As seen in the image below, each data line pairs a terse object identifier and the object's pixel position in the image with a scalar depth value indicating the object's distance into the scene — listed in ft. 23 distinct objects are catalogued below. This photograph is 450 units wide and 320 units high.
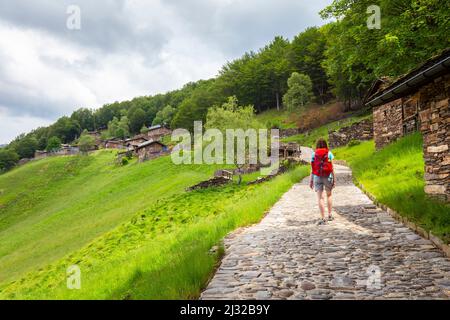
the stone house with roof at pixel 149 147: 232.45
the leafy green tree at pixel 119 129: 433.89
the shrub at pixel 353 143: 120.27
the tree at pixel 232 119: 118.62
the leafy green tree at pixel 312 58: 238.48
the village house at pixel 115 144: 341.49
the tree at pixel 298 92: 216.54
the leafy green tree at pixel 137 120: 489.67
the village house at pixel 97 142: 361.75
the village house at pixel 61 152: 308.77
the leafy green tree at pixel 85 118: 621.72
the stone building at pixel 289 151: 124.62
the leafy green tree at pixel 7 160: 335.34
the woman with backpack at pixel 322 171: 30.73
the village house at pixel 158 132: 344.00
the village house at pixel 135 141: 321.69
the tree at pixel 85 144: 299.79
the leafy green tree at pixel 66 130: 557.33
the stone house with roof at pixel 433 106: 24.21
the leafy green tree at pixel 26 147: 452.76
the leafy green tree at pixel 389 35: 45.24
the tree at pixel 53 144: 410.84
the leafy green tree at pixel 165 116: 413.84
